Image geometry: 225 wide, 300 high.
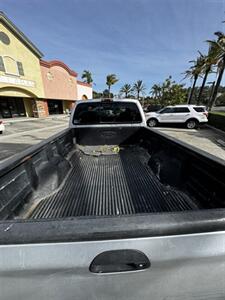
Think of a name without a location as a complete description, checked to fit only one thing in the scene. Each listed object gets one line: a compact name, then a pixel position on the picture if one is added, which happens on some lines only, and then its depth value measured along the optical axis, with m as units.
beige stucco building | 12.64
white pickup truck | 0.61
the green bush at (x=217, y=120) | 9.35
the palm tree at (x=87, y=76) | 42.39
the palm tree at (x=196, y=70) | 18.16
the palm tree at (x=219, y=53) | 12.98
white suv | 10.55
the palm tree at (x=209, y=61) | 14.12
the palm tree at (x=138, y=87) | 46.76
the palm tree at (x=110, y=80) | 39.96
